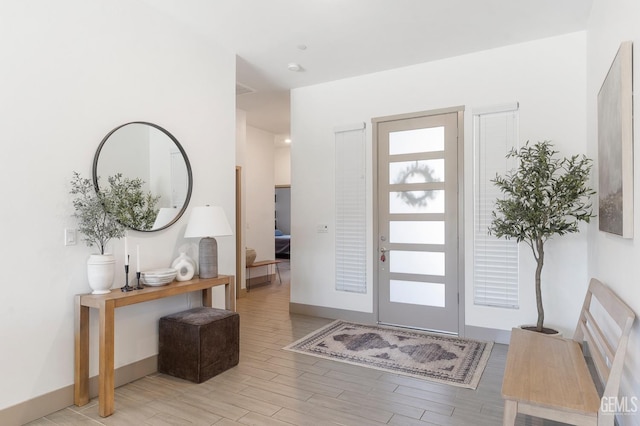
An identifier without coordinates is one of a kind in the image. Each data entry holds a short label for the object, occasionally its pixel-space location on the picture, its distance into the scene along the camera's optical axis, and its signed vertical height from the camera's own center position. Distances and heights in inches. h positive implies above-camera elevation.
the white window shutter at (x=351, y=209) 183.3 +2.4
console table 96.5 -32.4
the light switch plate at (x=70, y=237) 101.7 -6.2
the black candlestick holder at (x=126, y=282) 108.9 -19.9
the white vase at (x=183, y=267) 126.1 -17.9
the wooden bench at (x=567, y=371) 66.6 -33.3
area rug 124.0 -52.0
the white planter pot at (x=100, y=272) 102.8 -15.9
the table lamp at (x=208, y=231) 127.5 -5.8
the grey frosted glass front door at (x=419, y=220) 162.1 -2.9
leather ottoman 117.0 -42.0
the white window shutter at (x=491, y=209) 150.4 +1.9
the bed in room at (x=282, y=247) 430.0 -37.8
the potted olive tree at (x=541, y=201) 123.0 +4.2
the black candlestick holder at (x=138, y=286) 112.2 -21.6
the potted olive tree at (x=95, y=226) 102.8 -3.3
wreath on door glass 167.7 +15.5
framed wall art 73.1 +15.2
